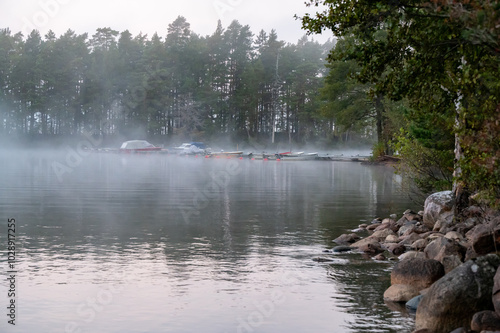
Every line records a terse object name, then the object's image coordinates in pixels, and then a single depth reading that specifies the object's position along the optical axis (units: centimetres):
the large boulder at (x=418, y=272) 1361
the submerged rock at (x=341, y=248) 1888
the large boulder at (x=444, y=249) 1505
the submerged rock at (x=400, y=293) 1346
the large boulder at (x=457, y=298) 1149
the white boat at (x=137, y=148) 10500
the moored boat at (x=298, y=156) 8998
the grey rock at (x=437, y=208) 2159
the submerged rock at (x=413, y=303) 1289
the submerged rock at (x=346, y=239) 2031
